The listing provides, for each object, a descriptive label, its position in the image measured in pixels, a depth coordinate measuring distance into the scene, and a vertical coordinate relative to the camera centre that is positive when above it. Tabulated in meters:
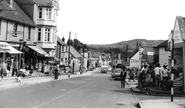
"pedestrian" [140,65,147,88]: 18.55 -1.33
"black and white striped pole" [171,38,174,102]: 13.12 +0.31
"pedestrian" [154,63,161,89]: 17.72 -1.11
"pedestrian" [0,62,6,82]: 21.60 -0.79
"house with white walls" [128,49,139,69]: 64.80 +1.60
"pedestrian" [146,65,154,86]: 19.84 -1.26
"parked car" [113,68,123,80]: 36.40 -2.17
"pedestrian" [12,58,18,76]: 26.18 -0.93
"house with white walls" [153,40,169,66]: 41.28 +1.59
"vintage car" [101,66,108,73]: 77.88 -2.88
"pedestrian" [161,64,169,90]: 16.80 -1.12
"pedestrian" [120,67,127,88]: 22.17 -1.72
